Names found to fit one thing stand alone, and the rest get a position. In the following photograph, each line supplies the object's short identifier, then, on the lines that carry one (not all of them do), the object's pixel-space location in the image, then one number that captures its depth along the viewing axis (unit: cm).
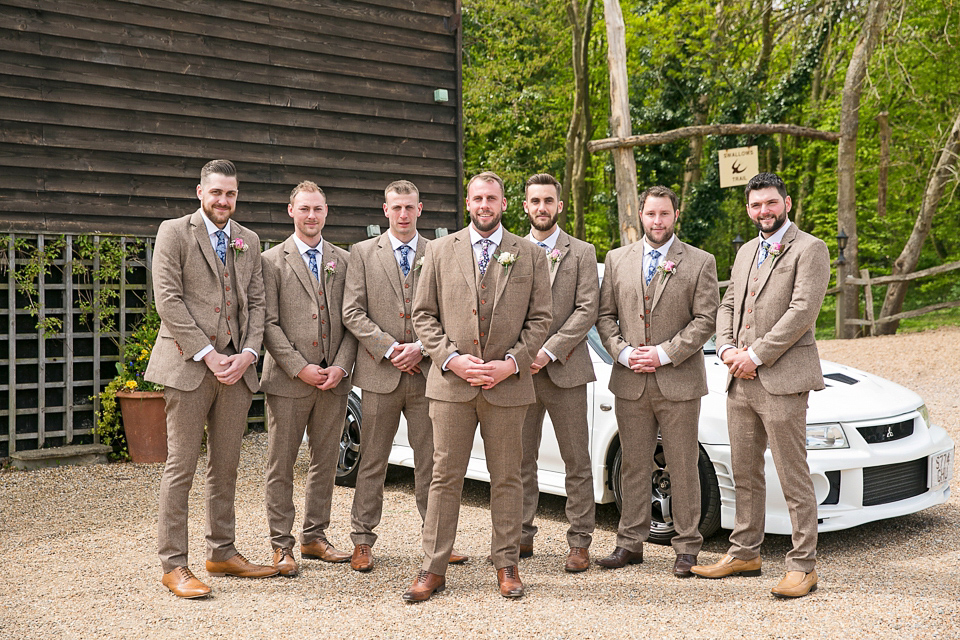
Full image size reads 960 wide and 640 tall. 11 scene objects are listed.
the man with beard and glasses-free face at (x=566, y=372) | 511
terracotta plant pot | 831
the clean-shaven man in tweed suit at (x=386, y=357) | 511
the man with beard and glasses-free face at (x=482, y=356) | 452
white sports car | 512
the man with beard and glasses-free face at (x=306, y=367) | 511
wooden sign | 1330
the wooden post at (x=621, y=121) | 1263
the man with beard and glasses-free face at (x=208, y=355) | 467
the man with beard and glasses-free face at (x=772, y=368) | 460
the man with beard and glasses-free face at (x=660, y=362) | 499
